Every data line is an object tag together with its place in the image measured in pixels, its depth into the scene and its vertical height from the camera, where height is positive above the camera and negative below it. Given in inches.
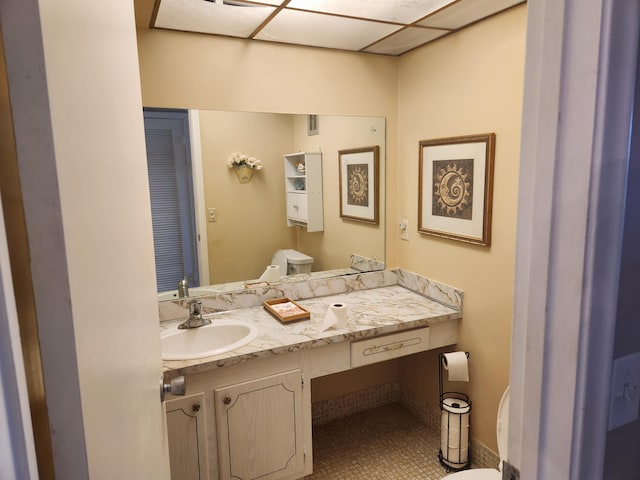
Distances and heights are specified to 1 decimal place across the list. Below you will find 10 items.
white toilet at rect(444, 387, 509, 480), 67.2 -44.7
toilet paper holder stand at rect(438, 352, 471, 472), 88.9 -56.9
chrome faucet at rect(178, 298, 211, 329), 82.0 -26.6
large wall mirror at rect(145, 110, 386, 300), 87.5 -3.7
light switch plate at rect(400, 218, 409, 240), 104.3 -13.2
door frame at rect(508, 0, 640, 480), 23.7 -3.0
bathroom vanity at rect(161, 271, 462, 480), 71.1 -35.4
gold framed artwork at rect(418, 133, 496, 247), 81.6 -3.0
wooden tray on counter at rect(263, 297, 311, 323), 84.6 -27.2
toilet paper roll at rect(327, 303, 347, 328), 81.1 -26.0
